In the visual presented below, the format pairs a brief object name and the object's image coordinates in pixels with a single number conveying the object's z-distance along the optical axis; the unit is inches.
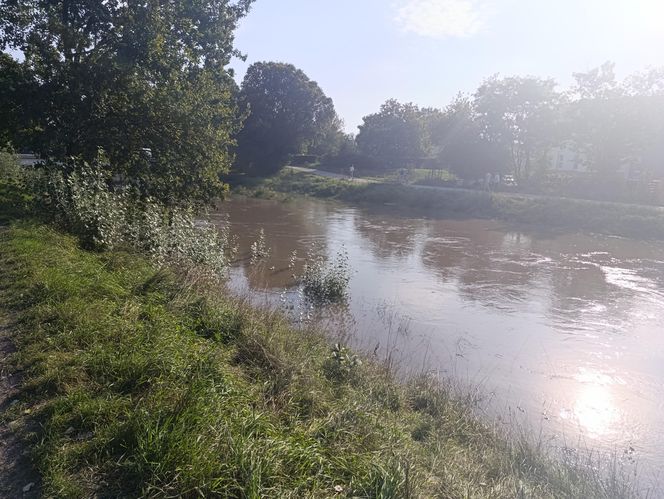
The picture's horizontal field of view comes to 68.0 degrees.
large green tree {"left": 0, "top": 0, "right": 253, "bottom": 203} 476.4
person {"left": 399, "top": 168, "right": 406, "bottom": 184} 1890.1
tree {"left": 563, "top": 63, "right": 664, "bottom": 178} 1423.5
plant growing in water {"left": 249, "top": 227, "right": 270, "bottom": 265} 581.2
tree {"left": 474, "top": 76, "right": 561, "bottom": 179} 1552.7
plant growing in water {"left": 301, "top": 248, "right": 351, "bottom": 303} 467.5
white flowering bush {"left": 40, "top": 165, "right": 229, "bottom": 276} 381.7
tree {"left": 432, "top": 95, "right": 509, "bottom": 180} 1620.3
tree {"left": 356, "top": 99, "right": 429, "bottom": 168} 2493.8
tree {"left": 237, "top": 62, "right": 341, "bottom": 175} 2057.1
